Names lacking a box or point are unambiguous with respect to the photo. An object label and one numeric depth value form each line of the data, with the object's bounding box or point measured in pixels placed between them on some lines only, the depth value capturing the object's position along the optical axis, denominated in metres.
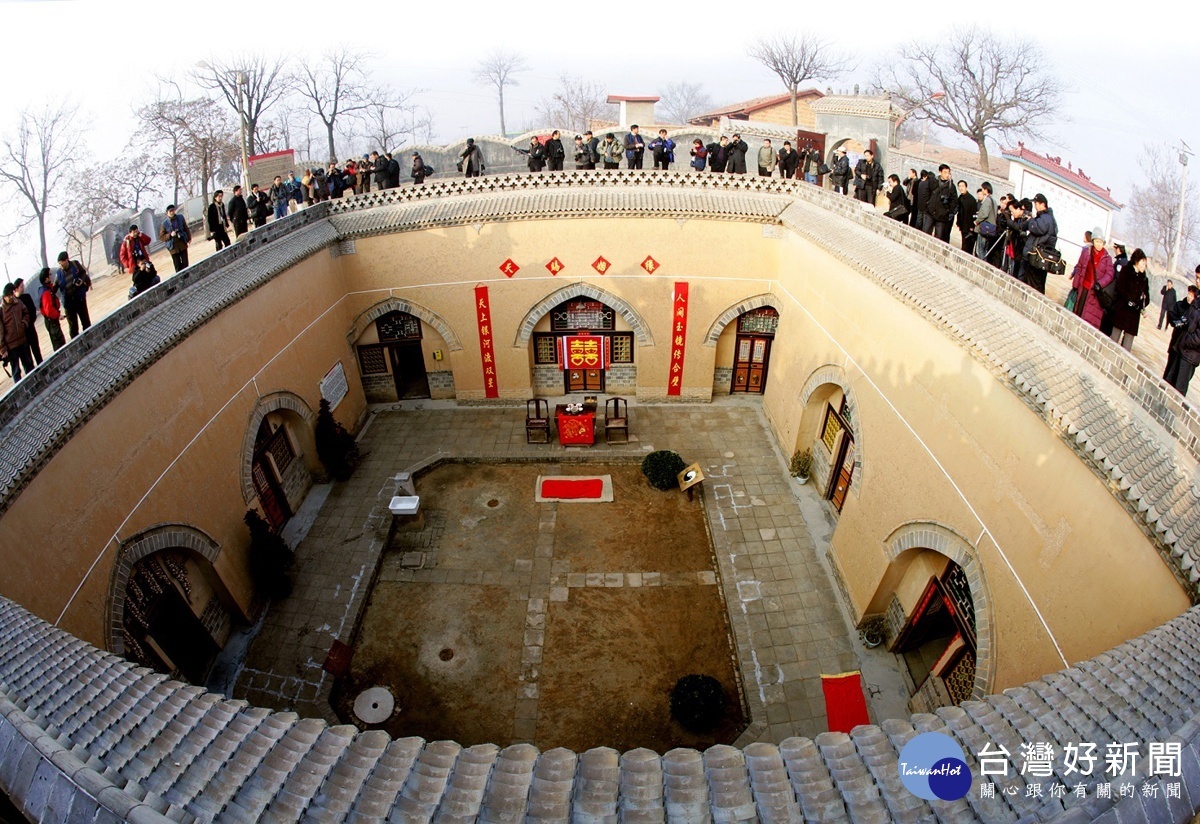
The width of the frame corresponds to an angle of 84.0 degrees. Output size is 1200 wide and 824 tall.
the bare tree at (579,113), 60.62
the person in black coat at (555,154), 16.69
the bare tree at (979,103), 27.89
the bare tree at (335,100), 30.98
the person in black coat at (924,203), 11.85
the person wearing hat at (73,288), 10.05
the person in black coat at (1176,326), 7.25
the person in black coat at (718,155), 16.20
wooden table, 14.83
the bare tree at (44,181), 25.64
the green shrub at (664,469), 13.54
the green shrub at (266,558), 10.91
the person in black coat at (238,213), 14.18
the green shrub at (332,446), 13.86
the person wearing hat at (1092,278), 8.63
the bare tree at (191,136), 27.52
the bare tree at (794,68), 35.50
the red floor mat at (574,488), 13.62
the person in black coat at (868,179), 14.54
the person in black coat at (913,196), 12.26
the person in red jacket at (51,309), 9.98
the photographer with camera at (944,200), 11.58
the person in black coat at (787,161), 16.06
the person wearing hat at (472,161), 16.50
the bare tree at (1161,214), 37.59
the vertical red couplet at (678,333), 15.55
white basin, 12.40
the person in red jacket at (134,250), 11.38
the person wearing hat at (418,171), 16.88
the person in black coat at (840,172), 15.20
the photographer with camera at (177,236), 12.23
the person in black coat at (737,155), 16.06
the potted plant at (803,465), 13.73
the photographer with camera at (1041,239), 9.22
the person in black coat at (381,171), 16.23
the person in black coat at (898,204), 12.55
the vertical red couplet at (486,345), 15.70
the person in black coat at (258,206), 14.73
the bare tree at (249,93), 26.55
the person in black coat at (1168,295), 8.49
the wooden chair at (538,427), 15.03
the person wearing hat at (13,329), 9.06
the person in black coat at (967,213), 11.27
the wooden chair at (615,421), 15.11
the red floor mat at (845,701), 8.71
